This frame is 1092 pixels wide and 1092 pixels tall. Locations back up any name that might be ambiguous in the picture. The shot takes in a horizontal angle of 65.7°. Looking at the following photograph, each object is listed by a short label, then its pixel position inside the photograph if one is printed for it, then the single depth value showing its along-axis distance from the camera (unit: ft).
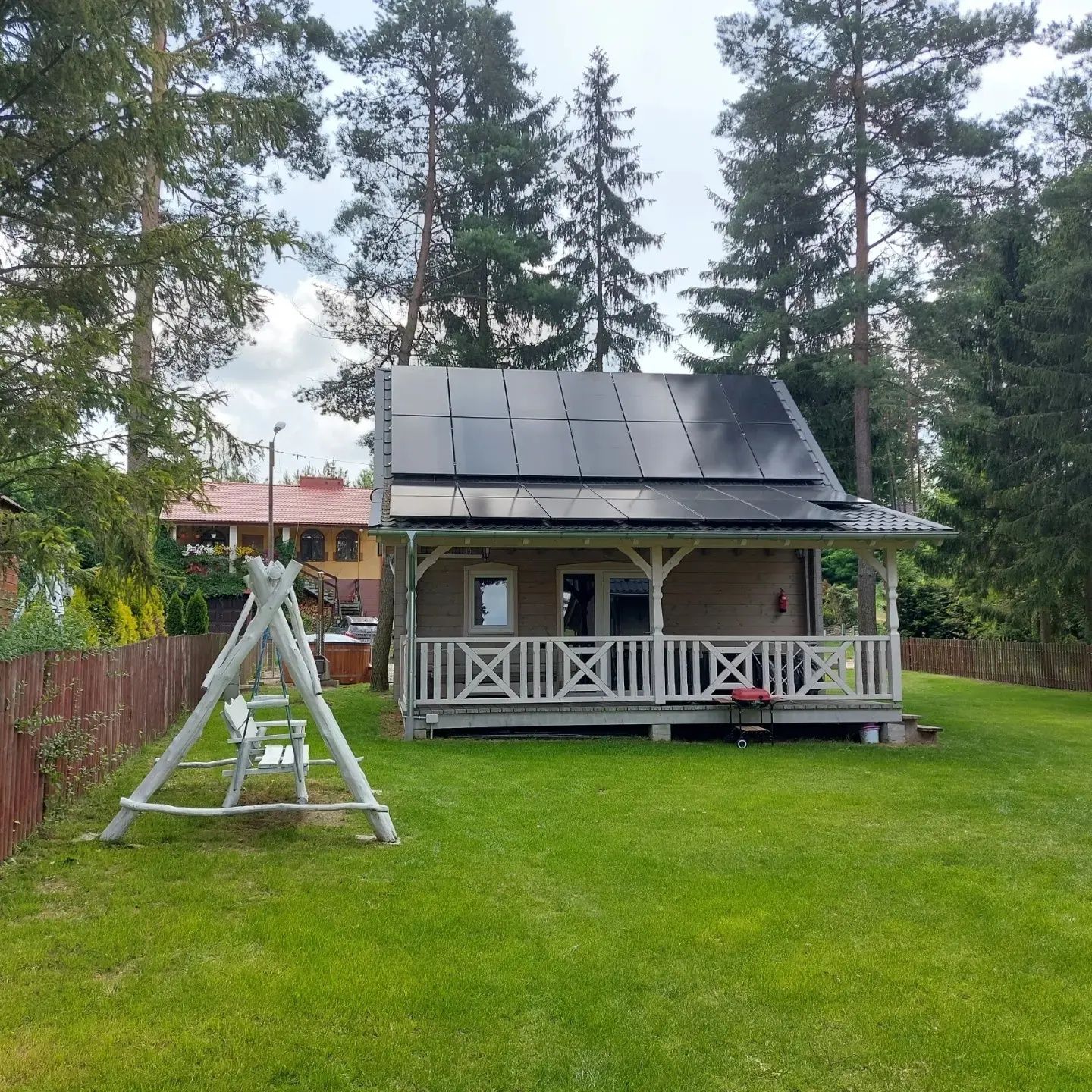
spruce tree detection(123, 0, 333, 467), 25.54
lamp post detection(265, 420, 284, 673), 67.36
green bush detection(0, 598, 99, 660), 20.72
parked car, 94.46
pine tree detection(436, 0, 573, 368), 68.39
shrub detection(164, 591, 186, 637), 59.26
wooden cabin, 35.83
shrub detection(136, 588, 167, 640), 44.57
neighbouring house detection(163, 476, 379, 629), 116.67
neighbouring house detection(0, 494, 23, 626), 23.09
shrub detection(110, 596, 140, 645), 38.70
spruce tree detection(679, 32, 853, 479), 67.51
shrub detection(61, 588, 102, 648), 24.22
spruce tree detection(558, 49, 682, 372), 80.64
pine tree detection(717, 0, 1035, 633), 63.26
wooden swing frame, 18.94
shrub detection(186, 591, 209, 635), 59.06
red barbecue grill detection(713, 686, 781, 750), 35.96
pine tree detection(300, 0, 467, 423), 67.56
